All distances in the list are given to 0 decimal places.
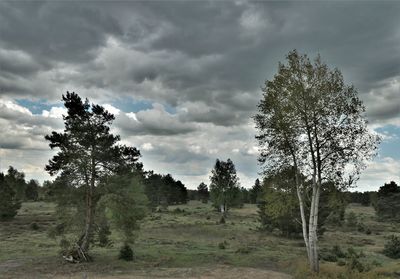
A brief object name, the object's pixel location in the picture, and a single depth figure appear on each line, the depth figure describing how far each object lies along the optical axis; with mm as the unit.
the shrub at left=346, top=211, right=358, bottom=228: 77000
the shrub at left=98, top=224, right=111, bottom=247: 33562
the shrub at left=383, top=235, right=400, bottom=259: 40594
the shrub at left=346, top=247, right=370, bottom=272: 26781
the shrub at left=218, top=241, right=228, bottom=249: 41997
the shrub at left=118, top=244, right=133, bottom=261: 32781
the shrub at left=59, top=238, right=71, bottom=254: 31966
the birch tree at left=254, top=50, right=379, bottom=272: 25453
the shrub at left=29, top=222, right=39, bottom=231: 60353
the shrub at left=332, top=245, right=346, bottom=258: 39044
